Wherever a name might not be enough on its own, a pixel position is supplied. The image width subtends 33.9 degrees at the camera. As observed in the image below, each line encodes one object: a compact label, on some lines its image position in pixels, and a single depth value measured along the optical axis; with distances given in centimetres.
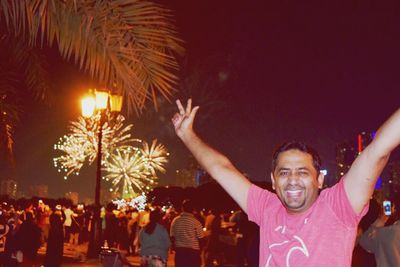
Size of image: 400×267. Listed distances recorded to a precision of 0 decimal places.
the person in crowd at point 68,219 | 2595
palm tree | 544
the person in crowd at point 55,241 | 1498
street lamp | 1758
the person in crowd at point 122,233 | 2646
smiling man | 299
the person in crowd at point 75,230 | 2811
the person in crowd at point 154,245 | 1171
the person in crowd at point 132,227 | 2430
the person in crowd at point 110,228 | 2469
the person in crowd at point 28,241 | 1205
